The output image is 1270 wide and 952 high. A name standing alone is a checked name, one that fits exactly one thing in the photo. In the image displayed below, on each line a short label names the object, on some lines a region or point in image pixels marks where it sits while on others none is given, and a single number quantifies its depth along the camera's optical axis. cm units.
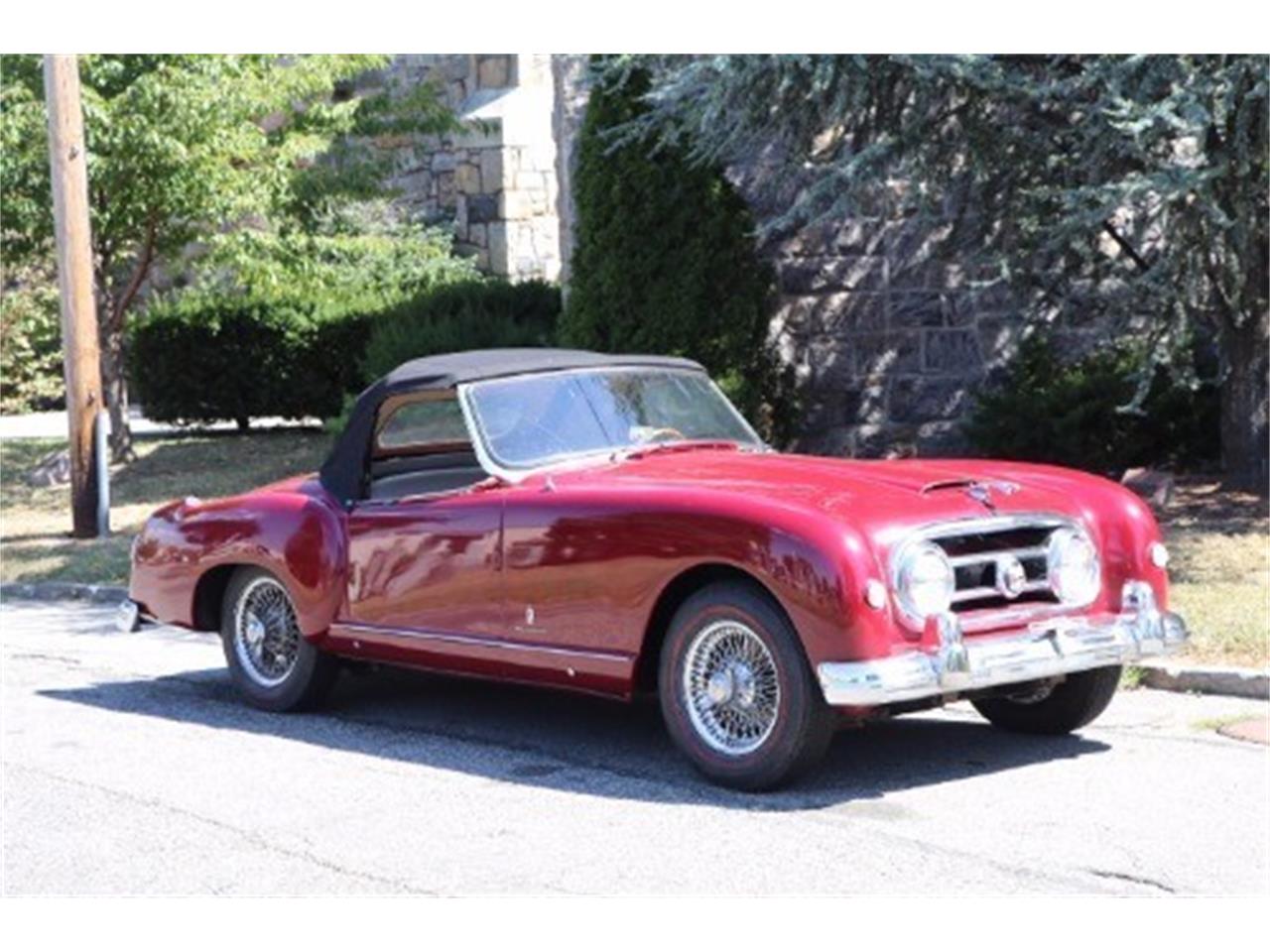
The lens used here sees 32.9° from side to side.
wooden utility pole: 1591
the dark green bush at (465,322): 1744
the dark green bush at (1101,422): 1497
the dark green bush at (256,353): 2211
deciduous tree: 1848
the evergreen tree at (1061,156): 1159
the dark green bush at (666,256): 1559
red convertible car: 710
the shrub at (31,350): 2614
